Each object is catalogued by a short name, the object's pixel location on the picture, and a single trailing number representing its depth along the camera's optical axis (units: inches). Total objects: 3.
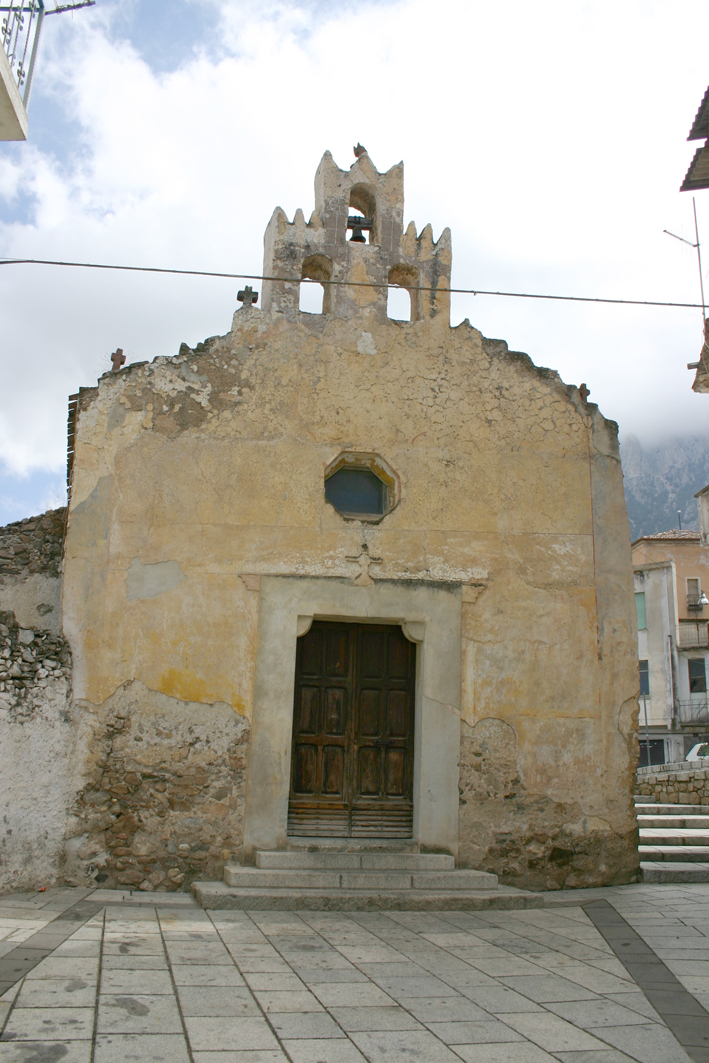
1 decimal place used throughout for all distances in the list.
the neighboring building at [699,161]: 318.6
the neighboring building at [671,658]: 1273.4
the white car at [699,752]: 975.3
